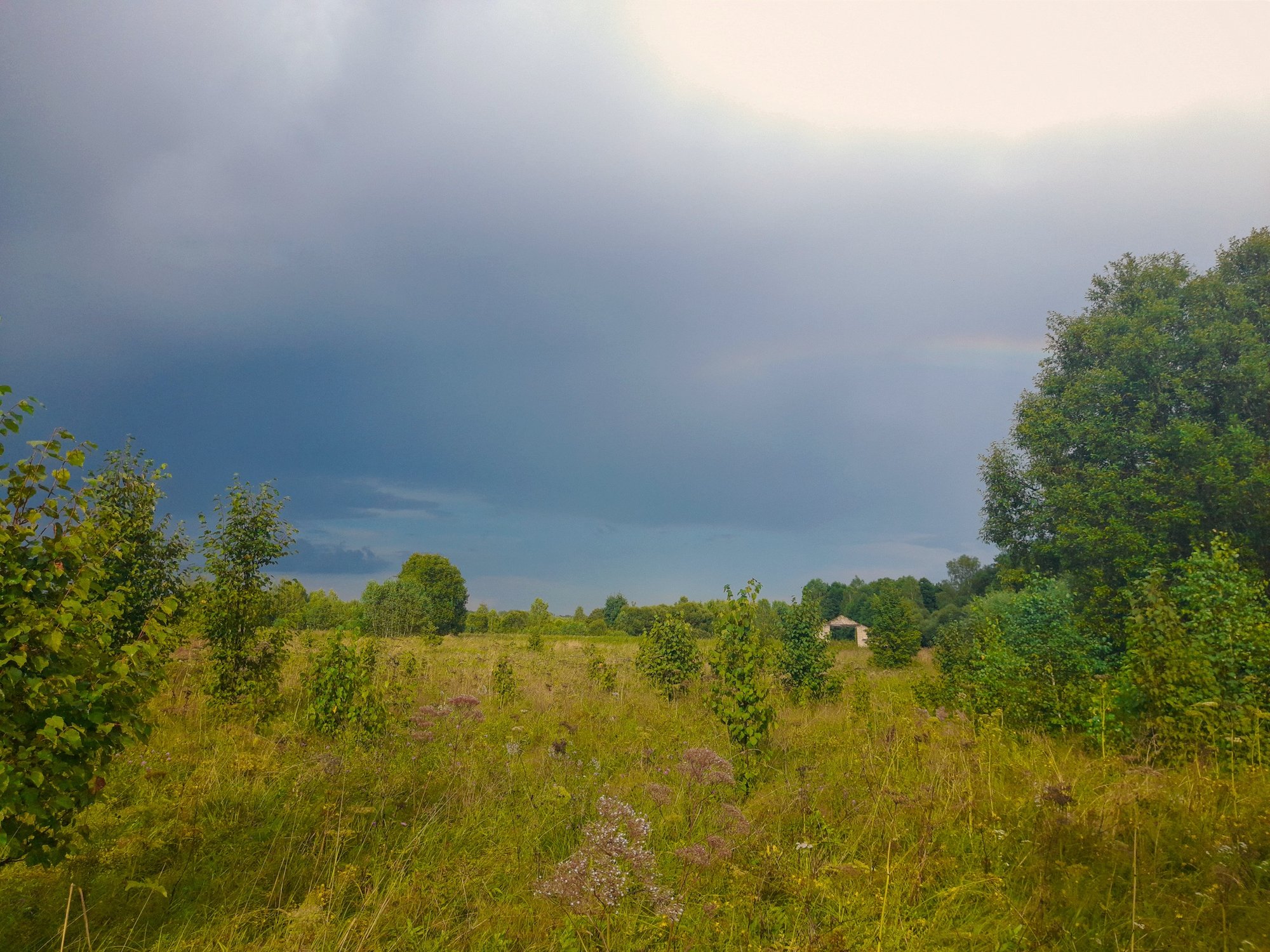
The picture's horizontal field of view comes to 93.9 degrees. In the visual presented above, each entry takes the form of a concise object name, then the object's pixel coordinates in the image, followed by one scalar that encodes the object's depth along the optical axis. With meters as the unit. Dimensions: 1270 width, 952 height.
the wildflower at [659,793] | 5.00
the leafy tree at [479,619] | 72.88
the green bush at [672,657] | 18.44
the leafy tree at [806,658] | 19.66
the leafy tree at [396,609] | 45.81
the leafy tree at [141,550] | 10.66
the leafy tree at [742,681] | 8.84
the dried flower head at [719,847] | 4.41
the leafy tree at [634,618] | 81.19
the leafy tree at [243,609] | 11.13
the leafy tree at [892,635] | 36.25
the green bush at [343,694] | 10.20
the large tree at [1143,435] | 21.31
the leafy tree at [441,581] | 66.12
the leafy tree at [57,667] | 3.38
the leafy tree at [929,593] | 93.25
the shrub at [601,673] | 18.12
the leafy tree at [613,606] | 95.62
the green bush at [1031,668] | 12.59
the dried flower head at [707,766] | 5.46
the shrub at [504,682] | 14.98
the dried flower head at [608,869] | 3.58
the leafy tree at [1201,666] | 8.93
